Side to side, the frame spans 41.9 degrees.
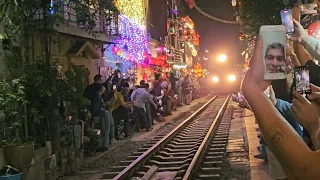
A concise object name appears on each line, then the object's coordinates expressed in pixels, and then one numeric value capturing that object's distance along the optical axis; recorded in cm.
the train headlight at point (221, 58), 7300
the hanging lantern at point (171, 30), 3990
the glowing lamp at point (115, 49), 2008
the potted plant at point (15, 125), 795
